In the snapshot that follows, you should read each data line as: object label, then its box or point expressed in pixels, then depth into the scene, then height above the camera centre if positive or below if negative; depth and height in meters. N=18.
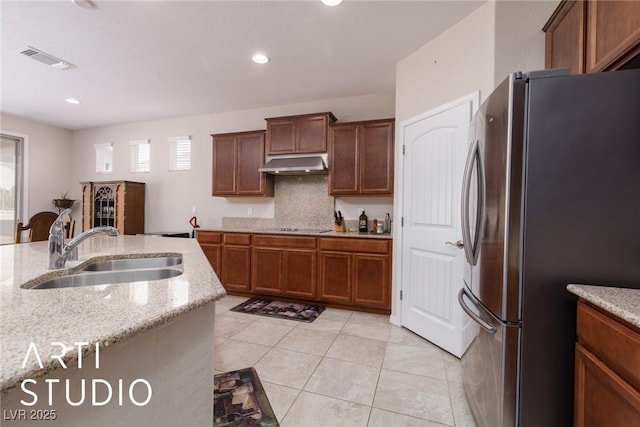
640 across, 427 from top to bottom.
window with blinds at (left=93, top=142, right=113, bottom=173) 5.31 +0.94
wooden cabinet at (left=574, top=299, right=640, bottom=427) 0.82 -0.50
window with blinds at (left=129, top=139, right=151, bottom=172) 5.00 +0.95
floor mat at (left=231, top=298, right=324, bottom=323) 3.03 -1.14
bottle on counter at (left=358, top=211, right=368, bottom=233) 3.58 -0.14
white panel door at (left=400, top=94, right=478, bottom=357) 2.22 -0.09
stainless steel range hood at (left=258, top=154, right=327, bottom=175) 3.47 +0.59
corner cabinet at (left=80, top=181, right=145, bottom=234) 4.58 +0.04
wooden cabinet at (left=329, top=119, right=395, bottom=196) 3.28 +0.66
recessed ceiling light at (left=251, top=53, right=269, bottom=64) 2.81 +1.56
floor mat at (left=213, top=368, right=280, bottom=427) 1.52 -1.15
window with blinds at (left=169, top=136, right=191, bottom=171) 4.74 +0.95
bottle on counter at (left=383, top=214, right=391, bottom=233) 3.52 -0.14
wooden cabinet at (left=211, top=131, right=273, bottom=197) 3.90 +0.64
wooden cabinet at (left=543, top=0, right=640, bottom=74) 1.27 +0.98
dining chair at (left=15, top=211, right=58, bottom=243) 3.57 -0.26
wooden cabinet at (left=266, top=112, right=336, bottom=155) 3.55 +1.02
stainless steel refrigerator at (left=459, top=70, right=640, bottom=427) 1.09 +0.00
